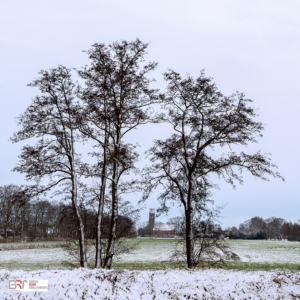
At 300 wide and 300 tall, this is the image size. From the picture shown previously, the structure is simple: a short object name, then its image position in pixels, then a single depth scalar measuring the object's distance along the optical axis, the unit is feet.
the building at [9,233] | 223.56
